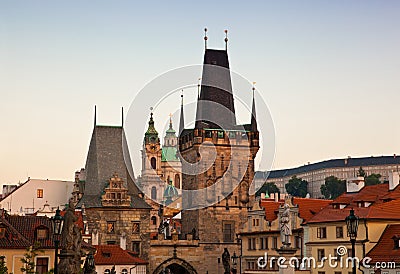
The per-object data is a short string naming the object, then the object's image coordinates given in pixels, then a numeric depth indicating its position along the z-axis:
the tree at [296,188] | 166.88
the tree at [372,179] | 143.32
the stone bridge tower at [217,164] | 70.19
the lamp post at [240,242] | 60.65
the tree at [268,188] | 158.62
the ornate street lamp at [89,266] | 33.47
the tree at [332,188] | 152.12
